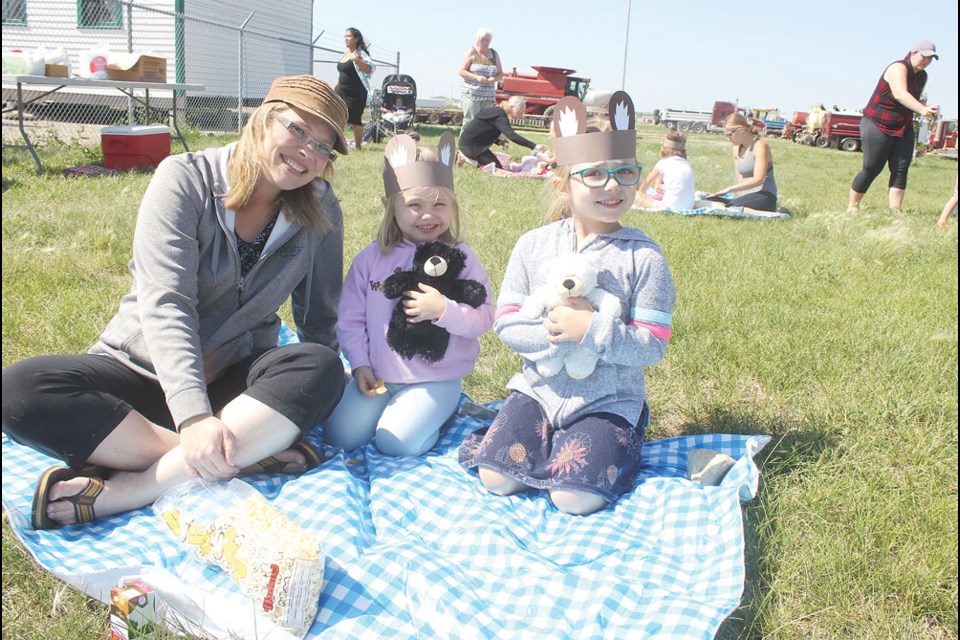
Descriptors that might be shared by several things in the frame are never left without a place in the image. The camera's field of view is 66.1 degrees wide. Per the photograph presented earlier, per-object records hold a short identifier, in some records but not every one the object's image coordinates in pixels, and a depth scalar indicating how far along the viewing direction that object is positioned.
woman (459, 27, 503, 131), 11.21
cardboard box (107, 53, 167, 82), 8.69
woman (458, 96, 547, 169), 10.45
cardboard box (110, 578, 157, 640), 1.74
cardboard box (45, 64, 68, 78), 7.66
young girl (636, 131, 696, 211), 7.50
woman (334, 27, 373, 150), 11.53
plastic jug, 8.46
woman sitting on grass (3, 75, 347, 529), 2.15
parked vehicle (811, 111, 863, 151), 25.73
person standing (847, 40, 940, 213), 7.21
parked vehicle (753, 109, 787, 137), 36.33
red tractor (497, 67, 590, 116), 28.77
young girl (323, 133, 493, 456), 2.77
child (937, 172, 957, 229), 7.55
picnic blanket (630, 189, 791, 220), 7.60
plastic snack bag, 1.76
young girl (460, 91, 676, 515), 2.40
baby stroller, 13.20
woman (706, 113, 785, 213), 7.90
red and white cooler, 7.71
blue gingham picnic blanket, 1.86
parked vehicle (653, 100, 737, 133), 43.75
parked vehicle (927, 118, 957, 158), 27.48
